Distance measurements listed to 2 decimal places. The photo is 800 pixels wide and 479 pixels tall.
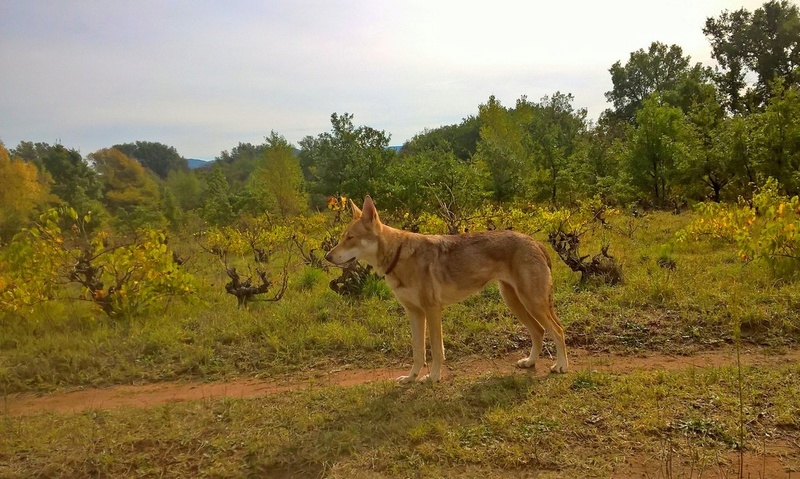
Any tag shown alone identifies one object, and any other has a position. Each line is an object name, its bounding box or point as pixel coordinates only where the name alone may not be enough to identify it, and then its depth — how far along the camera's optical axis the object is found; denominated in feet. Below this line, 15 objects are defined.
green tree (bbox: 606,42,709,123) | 160.25
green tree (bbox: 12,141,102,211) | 95.76
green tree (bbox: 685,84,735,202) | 54.70
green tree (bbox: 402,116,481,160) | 185.68
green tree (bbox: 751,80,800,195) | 48.03
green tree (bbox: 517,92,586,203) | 79.36
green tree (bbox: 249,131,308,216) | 91.30
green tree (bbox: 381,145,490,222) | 59.16
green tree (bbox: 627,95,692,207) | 65.62
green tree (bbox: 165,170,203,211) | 134.00
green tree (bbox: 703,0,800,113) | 102.47
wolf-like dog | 17.69
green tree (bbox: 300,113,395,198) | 77.87
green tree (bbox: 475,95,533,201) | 74.38
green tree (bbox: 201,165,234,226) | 94.84
